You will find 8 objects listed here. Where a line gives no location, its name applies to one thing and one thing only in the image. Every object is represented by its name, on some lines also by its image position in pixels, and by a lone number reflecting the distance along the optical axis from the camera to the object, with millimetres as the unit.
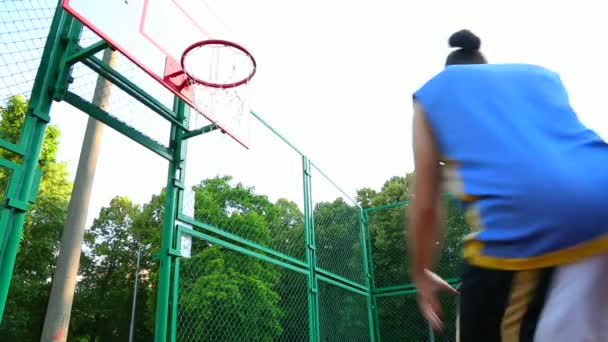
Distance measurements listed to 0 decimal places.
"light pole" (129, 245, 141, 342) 20891
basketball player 836
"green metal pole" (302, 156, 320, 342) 5897
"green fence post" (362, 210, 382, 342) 7828
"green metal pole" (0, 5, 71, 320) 2943
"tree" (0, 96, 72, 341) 17859
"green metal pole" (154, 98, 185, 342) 3880
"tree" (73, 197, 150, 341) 22266
